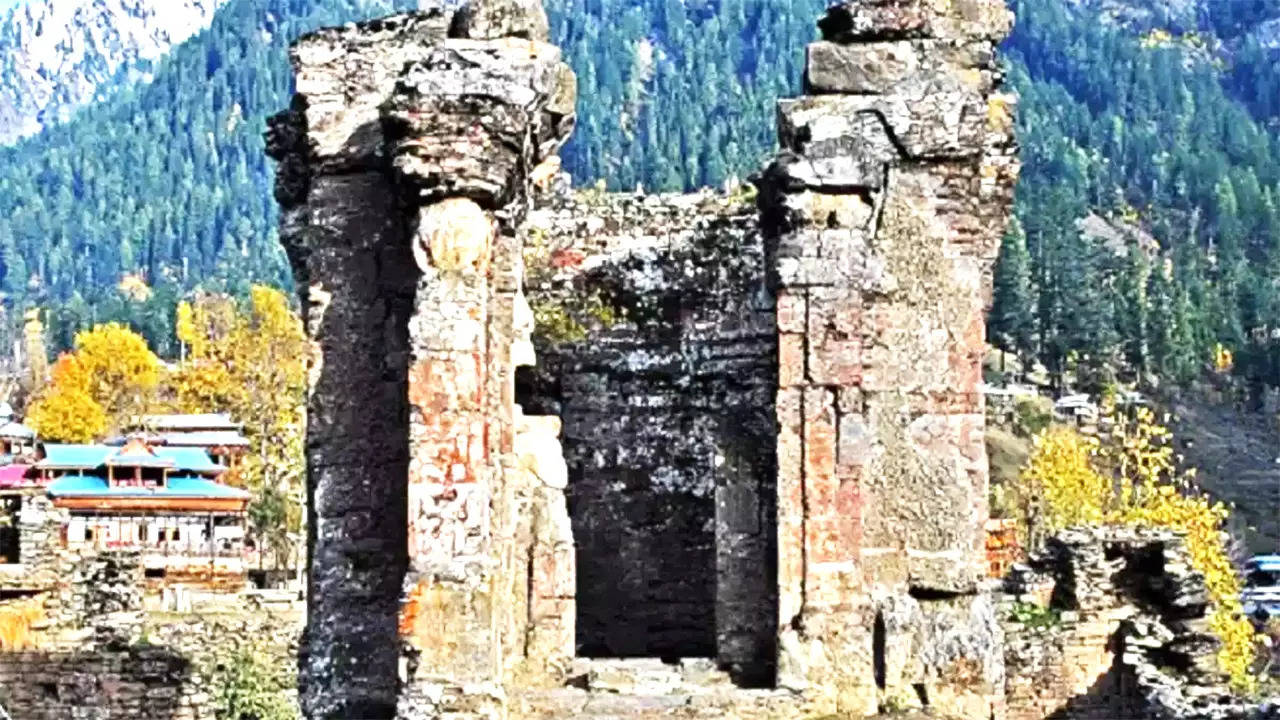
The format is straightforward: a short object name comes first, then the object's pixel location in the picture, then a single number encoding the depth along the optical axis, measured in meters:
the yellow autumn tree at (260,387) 59.81
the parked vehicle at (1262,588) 67.62
